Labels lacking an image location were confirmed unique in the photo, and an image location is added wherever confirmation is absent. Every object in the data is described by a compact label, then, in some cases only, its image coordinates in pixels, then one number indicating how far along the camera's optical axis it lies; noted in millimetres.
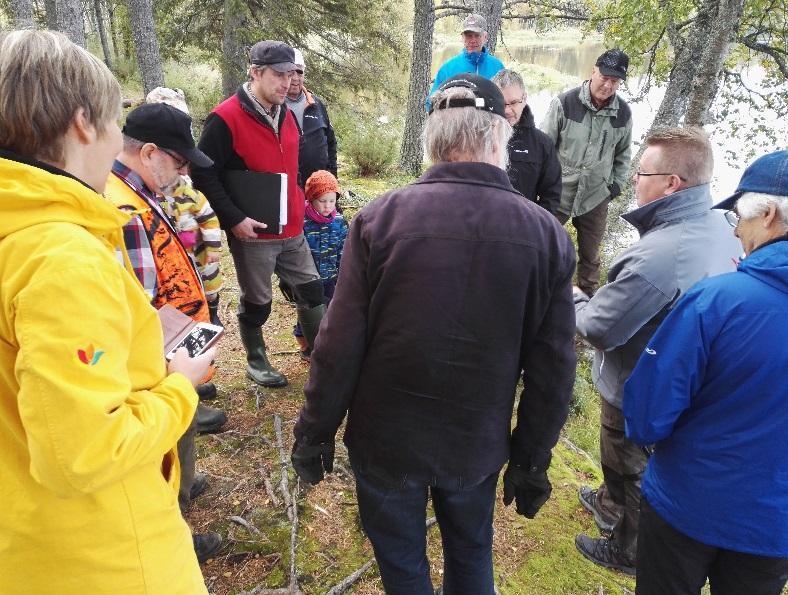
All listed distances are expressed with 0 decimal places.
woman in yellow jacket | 1083
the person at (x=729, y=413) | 1759
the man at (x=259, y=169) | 3438
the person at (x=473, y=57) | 5852
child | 4039
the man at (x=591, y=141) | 5293
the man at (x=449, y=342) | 1729
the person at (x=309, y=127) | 5066
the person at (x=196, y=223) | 2938
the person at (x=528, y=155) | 4390
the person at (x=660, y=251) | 2428
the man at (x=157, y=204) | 2088
